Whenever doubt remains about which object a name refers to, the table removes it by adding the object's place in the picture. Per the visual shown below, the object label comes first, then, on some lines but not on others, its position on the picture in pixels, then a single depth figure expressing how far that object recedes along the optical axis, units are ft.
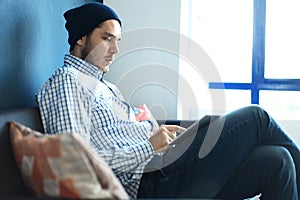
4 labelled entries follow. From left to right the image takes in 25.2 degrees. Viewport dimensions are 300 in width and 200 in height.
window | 10.94
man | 6.54
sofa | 5.55
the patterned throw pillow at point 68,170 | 4.87
